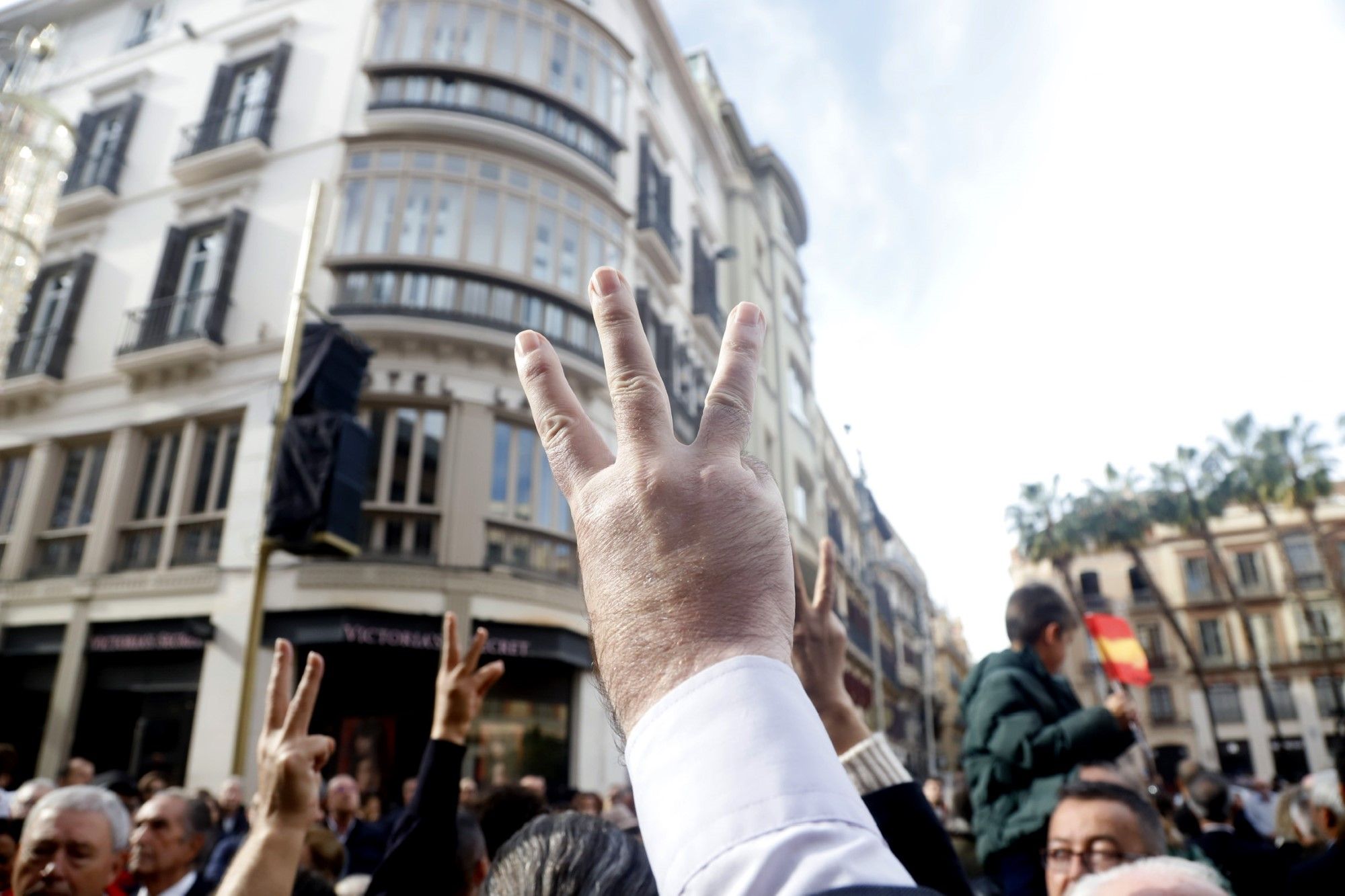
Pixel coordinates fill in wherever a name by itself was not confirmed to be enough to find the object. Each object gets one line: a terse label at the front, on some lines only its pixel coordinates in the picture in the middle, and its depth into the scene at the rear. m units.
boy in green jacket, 3.10
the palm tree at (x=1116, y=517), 40.91
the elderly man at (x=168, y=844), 3.51
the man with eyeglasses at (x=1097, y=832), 2.50
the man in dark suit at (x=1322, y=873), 2.77
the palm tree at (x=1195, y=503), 38.75
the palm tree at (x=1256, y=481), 36.41
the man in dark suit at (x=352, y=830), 5.33
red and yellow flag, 5.19
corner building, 12.31
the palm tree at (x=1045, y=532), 42.09
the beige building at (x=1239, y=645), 43.84
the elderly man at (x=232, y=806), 7.50
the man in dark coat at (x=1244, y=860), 4.12
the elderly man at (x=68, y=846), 2.87
